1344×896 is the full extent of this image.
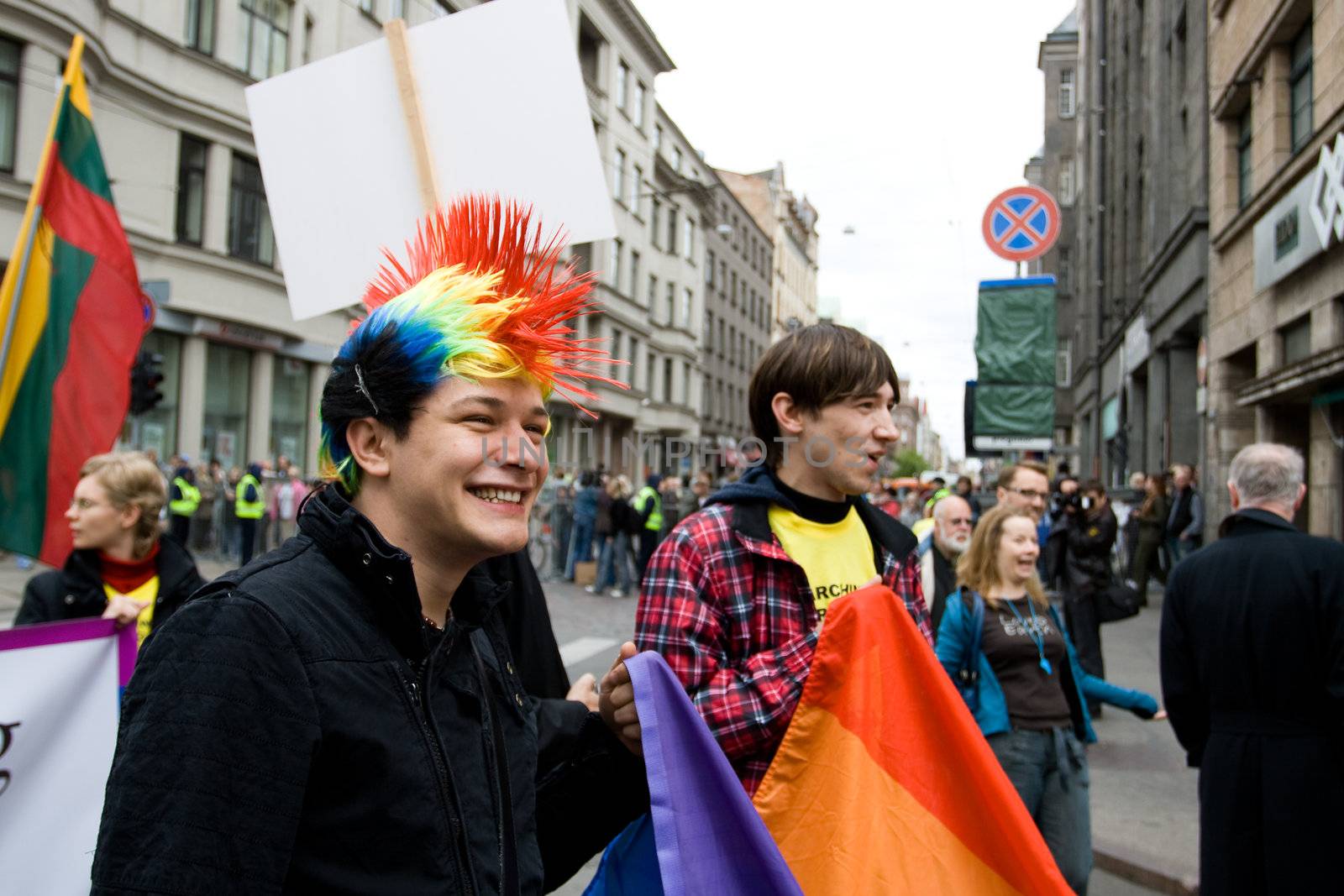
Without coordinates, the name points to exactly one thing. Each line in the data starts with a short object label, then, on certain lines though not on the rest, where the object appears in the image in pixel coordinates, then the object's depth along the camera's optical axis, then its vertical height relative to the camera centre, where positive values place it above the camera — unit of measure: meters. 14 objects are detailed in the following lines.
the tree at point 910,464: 114.64 +2.08
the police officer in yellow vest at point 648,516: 16.22 -0.66
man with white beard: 4.88 -0.30
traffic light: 13.05 +0.95
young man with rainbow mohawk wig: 1.17 -0.26
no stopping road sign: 9.12 +2.35
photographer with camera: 7.92 -0.66
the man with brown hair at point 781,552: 2.31 -0.18
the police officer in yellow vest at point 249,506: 16.09 -0.68
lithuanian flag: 3.63 +0.47
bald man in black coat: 3.41 -0.74
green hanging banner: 9.40 +1.12
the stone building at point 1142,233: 17.16 +5.61
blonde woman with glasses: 3.37 -0.34
